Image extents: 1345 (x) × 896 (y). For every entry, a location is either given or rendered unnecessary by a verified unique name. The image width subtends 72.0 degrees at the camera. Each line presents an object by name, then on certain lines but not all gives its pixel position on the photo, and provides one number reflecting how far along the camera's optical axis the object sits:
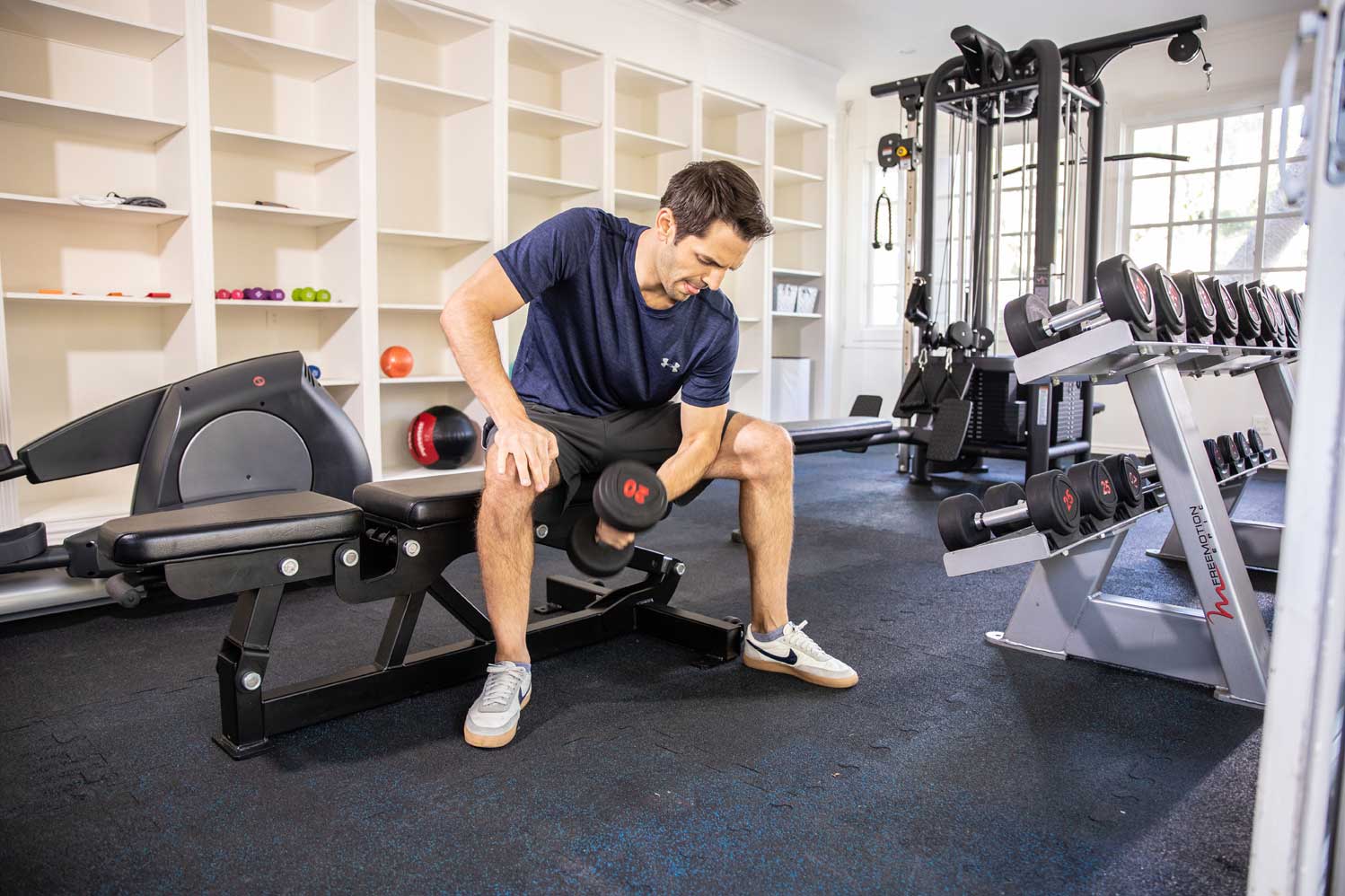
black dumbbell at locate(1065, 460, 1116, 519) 1.86
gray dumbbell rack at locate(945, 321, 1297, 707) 1.74
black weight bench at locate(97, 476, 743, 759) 1.39
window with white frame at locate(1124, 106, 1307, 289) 5.27
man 1.63
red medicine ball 3.99
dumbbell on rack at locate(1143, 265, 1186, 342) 1.76
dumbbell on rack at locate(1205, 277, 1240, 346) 2.00
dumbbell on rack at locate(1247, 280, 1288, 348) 2.22
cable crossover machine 3.88
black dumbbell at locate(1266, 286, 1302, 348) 2.43
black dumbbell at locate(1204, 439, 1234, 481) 2.46
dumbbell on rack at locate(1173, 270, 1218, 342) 1.89
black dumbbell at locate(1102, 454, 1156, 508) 1.94
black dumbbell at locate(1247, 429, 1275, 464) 2.68
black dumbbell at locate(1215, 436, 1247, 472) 2.52
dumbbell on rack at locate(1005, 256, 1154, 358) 1.63
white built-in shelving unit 3.18
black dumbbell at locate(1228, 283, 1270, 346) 2.13
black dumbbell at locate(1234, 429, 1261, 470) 2.58
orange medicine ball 3.92
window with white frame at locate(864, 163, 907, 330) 6.55
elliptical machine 2.23
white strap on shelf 3.01
